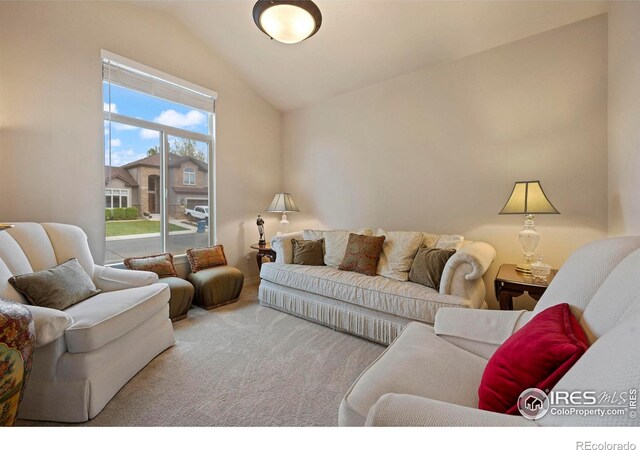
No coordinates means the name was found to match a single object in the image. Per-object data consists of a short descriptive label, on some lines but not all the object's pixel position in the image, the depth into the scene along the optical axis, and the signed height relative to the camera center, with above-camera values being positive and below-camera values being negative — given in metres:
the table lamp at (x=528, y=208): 2.04 +0.10
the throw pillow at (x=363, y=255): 2.65 -0.33
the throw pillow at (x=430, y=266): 2.19 -0.38
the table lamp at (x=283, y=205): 3.76 +0.24
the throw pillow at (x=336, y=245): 2.96 -0.26
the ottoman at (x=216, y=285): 2.95 -0.72
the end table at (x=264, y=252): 3.43 -0.39
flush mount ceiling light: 1.73 +1.41
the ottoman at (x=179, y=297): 2.58 -0.74
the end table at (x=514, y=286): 1.85 -0.46
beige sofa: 2.00 -0.61
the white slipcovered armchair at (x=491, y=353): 0.57 -0.49
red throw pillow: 0.73 -0.42
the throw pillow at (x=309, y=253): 3.02 -0.35
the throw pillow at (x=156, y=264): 2.70 -0.43
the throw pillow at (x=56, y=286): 1.64 -0.41
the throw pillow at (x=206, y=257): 3.17 -0.43
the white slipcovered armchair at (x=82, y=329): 1.39 -0.62
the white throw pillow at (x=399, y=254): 2.52 -0.32
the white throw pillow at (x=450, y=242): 2.42 -0.19
